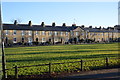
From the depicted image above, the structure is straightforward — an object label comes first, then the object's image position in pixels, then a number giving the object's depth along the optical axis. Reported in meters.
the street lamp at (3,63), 11.45
